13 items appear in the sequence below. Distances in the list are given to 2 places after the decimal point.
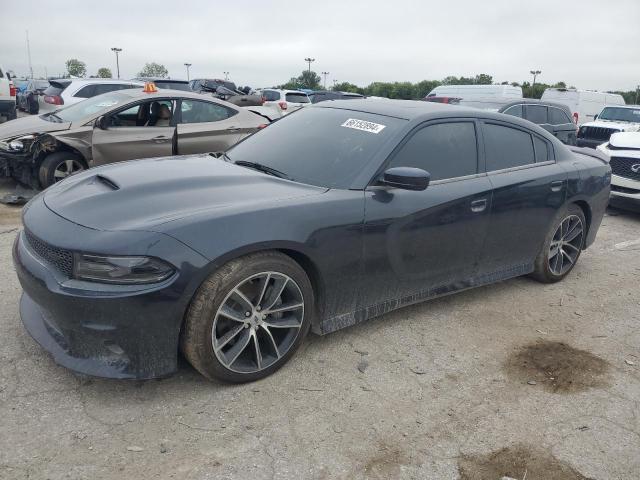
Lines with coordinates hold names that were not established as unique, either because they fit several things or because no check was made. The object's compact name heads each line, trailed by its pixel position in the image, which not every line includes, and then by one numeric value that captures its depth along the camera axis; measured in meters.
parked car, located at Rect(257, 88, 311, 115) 22.24
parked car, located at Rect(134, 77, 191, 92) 14.73
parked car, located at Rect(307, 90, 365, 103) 23.02
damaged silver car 6.91
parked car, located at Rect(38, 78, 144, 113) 11.66
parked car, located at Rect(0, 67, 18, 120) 13.66
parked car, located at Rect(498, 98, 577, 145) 10.73
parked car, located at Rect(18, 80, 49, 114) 16.08
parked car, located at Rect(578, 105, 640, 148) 13.83
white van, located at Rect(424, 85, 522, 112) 18.83
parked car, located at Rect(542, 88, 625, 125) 20.16
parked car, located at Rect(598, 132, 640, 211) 7.95
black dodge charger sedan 2.66
